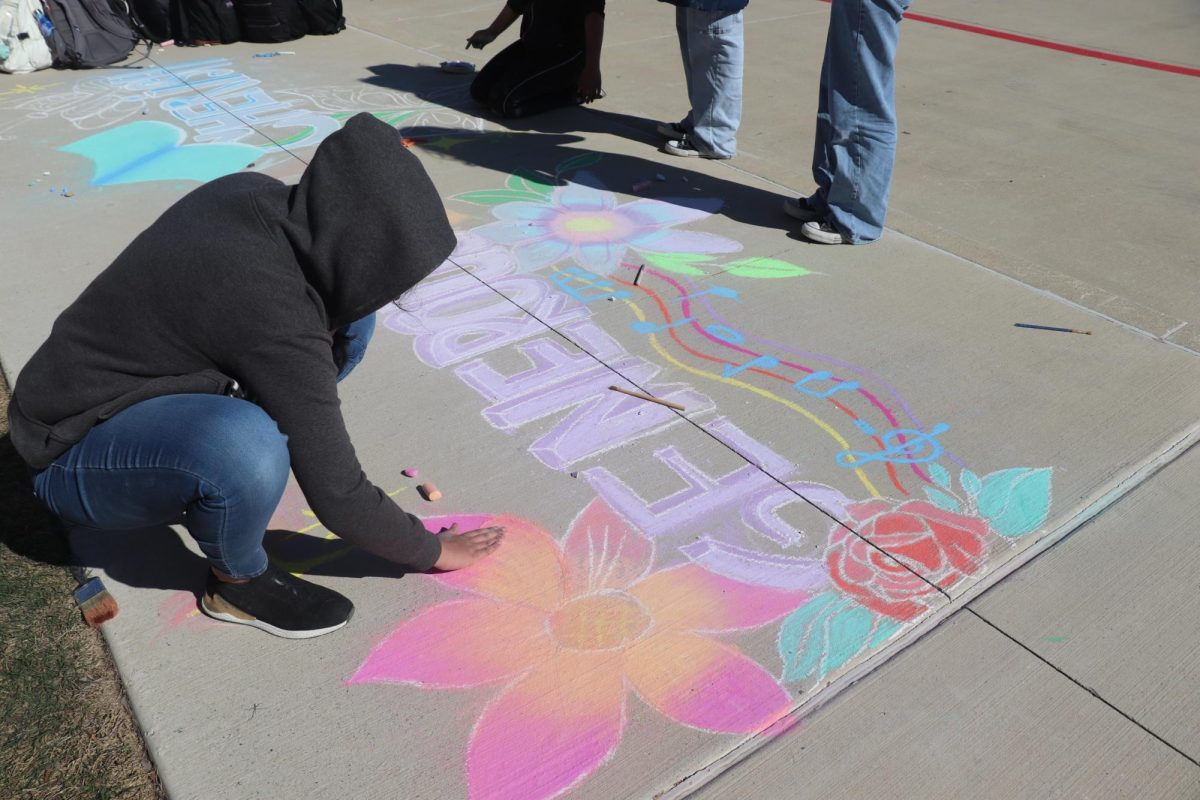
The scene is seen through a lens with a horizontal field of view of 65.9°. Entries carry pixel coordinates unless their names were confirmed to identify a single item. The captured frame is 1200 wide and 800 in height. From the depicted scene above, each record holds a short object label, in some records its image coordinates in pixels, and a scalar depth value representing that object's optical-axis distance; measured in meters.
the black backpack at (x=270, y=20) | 6.92
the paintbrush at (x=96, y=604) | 2.14
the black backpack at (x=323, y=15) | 7.05
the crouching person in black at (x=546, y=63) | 5.53
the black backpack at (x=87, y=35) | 6.42
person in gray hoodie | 1.73
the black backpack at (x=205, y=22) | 6.94
